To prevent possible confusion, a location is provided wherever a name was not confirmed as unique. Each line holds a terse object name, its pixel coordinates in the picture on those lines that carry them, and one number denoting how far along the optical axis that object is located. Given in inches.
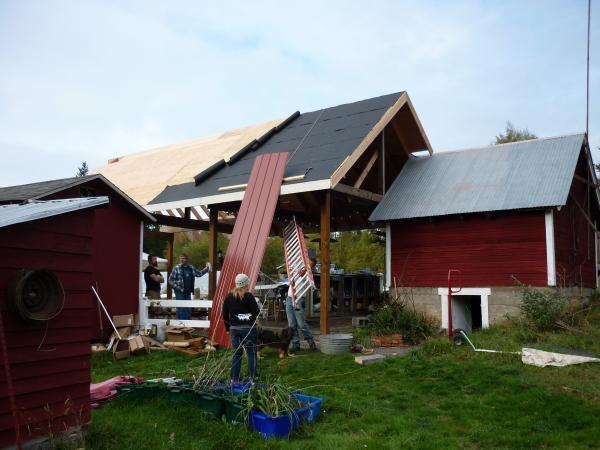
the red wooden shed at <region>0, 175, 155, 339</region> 460.4
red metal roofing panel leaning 454.6
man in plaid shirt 529.2
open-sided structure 473.7
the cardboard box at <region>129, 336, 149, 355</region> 424.8
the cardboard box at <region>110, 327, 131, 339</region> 462.2
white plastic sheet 323.6
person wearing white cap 311.6
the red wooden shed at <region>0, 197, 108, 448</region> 195.3
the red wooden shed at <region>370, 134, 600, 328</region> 476.7
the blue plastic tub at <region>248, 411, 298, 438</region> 233.0
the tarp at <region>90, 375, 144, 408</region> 274.5
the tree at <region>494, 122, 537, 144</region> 1259.0
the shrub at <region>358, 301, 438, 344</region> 461.4
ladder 427.5
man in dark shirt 520.7
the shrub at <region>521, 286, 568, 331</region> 424.8
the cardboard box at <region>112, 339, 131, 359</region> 416.8
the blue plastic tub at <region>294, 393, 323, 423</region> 248.2
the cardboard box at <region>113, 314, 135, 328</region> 478.0
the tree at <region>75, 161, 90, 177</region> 2938.0
